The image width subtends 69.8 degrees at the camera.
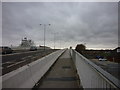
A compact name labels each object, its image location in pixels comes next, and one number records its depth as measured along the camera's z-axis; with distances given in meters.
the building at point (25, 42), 69.18
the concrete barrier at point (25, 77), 2.40
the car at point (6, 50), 20.80
